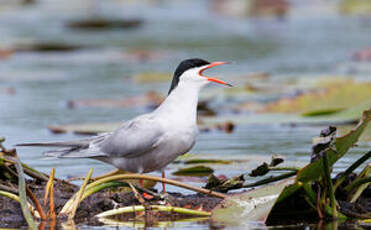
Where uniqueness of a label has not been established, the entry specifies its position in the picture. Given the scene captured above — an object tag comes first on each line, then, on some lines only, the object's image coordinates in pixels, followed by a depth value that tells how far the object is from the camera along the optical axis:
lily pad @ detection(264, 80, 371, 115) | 15.48
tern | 9.66
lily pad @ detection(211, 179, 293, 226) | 8.39
